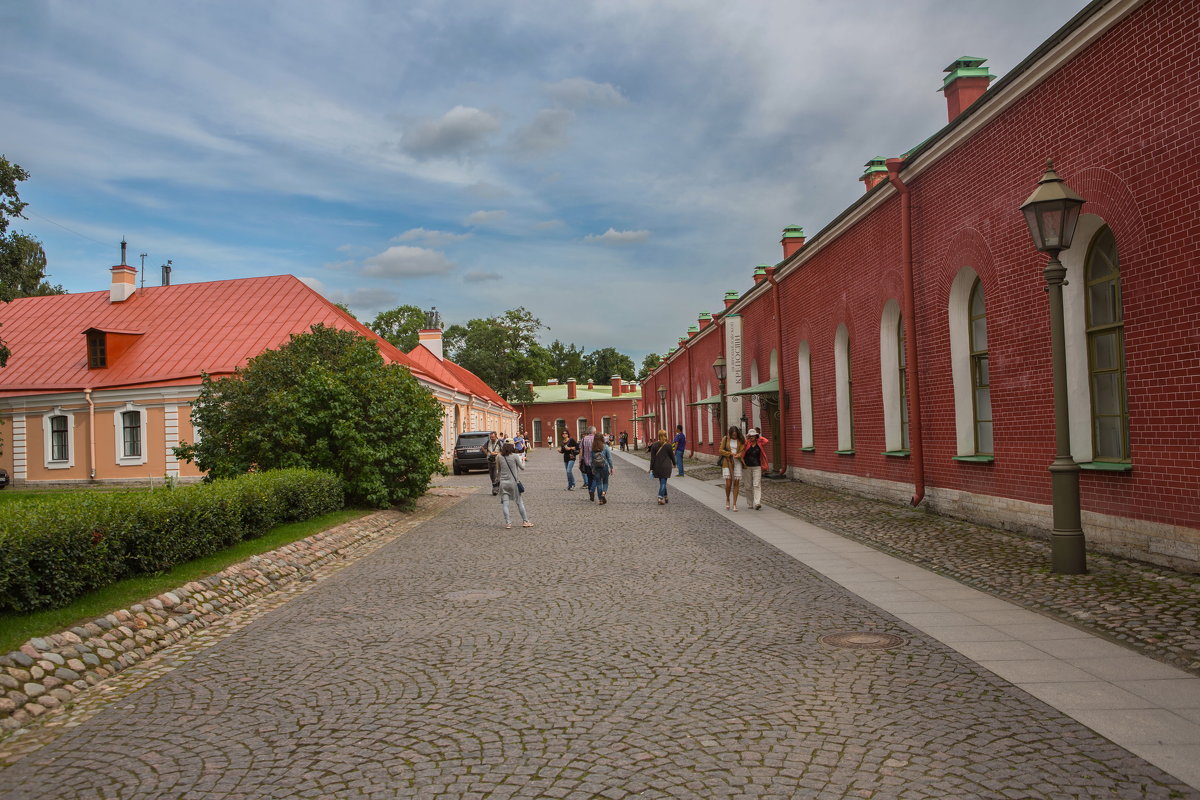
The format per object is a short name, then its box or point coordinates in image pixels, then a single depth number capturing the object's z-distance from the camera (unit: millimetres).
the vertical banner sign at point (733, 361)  29156
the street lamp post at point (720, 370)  29642
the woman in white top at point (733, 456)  16922
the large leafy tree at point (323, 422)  16688
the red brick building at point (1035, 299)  8320
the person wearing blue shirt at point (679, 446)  28819
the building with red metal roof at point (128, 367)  28469
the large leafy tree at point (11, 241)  22453
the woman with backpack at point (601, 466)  19297
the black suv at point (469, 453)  33750
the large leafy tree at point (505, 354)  78375
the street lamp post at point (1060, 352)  8352
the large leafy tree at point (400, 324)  72438
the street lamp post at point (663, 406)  53941
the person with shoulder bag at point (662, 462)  19047
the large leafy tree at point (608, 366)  121312
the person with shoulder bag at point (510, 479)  15188
